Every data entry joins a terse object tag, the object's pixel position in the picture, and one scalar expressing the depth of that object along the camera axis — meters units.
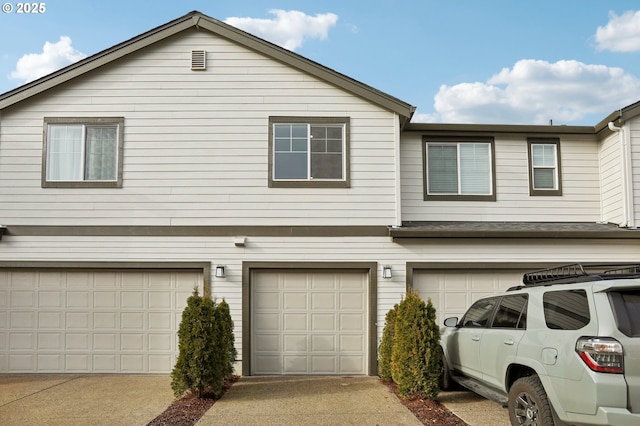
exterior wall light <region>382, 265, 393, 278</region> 11.21
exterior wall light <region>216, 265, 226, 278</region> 11.15
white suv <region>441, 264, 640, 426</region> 5.16
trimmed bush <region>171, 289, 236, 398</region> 8.72
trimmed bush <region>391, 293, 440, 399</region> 8.57
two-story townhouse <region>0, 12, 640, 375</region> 11.28
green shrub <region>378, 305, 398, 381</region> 10.24
